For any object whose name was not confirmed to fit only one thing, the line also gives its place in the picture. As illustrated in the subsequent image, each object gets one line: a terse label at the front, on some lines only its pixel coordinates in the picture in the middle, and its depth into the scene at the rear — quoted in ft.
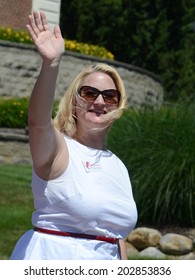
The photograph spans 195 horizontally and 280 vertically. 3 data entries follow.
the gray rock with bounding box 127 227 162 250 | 42.69
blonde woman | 15.12
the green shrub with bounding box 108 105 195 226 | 46.32
